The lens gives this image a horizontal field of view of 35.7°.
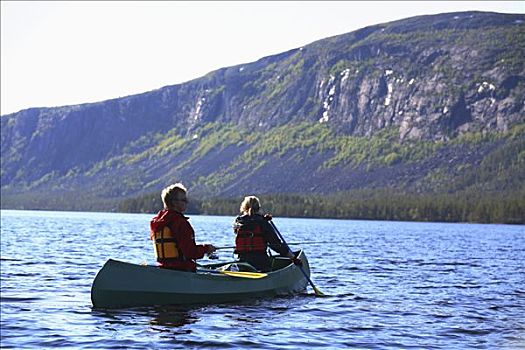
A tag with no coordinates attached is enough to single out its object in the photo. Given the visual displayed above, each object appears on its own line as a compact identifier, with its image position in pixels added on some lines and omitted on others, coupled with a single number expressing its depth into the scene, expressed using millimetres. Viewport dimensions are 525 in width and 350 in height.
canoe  19547
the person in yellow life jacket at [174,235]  19719
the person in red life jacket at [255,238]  24562
